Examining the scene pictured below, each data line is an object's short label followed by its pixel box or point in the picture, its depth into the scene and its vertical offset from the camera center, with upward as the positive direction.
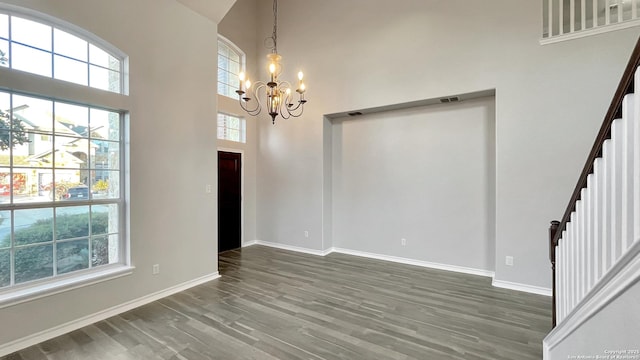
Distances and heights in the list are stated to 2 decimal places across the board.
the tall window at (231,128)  5.83 +1.10
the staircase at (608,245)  1.12 -0.33
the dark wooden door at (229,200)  5.75 -0.46
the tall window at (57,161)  2.54 +0.20
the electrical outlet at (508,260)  3.83 -1.15
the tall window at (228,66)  5.82 +2.43
